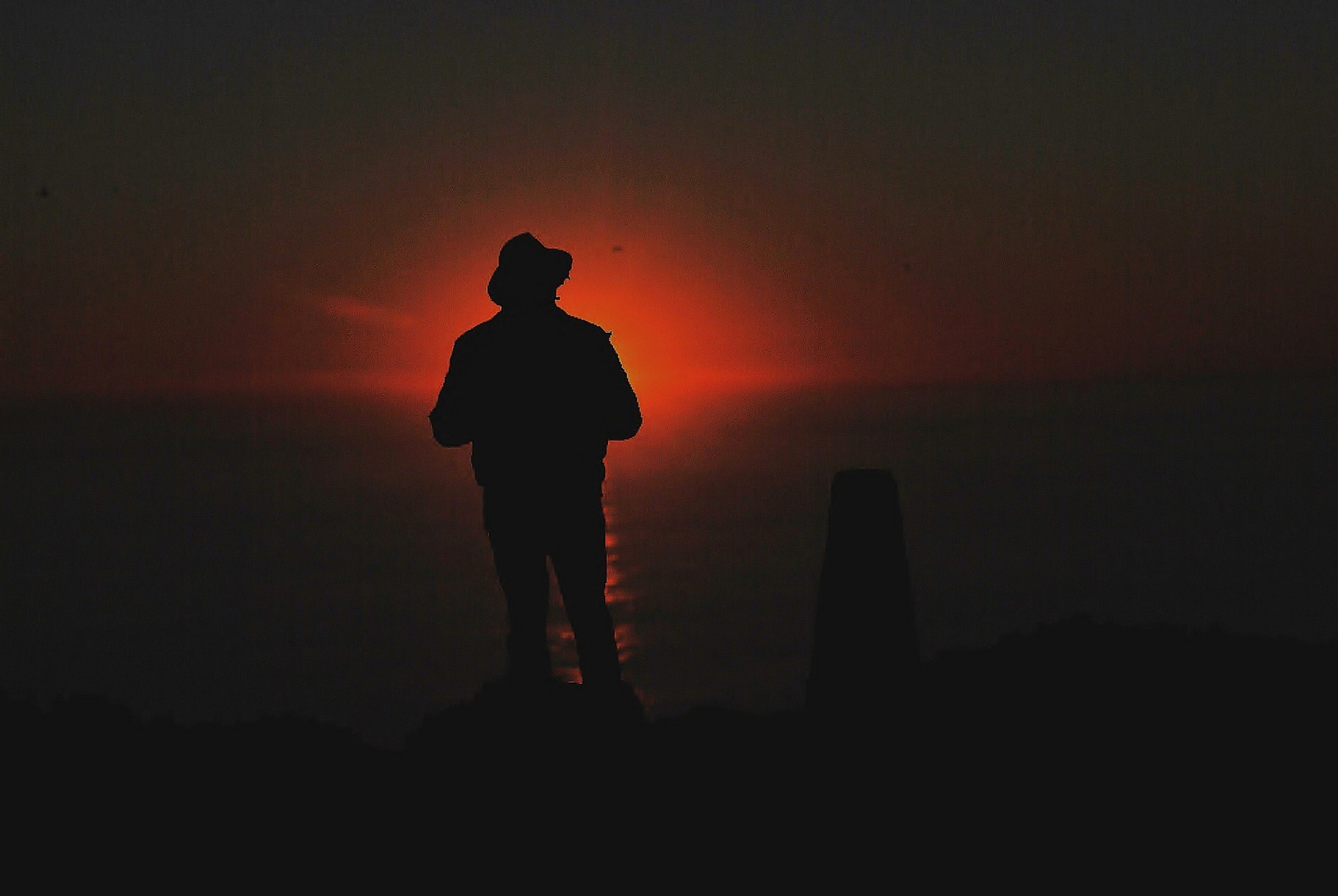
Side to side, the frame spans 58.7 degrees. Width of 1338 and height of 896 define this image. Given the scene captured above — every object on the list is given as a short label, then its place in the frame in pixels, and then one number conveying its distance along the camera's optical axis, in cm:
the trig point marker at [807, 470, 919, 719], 739
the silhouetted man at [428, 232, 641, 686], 774
